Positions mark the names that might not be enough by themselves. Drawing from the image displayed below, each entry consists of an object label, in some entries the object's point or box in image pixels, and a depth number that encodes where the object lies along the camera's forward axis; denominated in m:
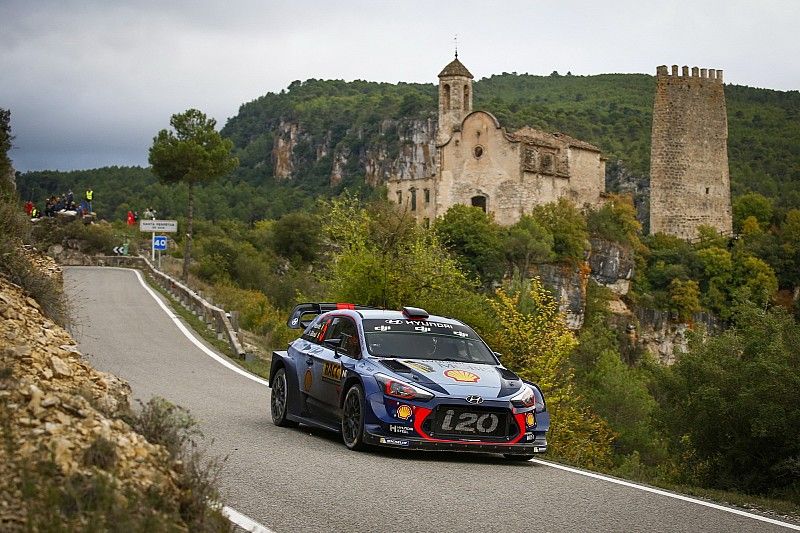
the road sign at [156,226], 58.75
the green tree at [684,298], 92.38
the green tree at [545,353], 32.44
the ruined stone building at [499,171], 86.38
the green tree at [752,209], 107.06
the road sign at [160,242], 59.17
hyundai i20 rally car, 12.71
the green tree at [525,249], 79.38
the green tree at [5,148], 40.81
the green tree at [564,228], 83.94
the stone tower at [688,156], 104.19
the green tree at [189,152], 59.41
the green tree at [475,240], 78.44
